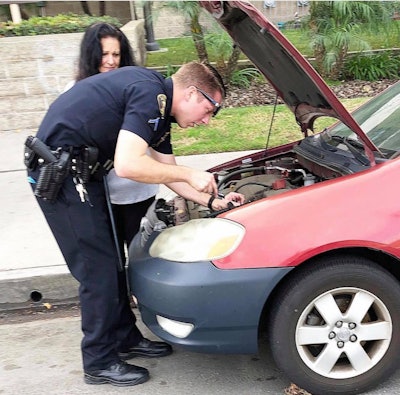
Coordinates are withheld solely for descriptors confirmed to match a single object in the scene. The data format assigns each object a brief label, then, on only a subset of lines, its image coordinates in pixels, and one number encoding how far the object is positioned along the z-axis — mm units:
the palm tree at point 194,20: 7832
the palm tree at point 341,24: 8039
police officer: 2535
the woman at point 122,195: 3123
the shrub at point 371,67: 8945
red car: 2449
